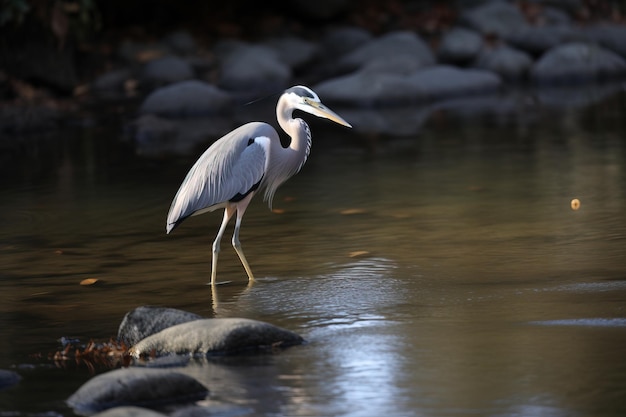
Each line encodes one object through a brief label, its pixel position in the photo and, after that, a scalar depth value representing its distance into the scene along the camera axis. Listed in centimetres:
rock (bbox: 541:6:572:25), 2562
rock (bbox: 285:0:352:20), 2502
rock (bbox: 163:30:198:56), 2375
